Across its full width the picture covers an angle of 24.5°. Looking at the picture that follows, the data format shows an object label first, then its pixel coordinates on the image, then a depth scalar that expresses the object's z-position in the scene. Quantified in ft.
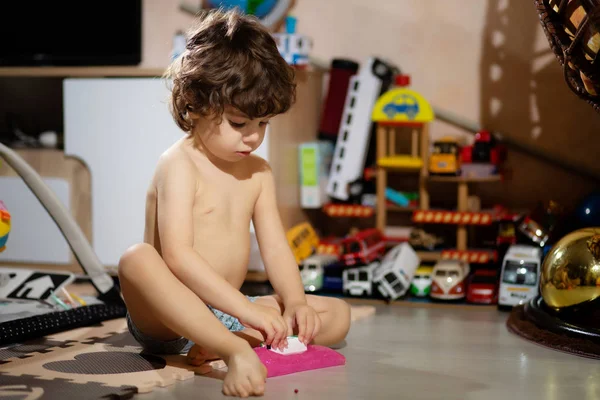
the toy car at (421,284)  8.02
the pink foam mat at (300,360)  6.33
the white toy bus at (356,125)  8.65
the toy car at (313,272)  8.12
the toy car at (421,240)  8.47
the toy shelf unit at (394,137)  8.37
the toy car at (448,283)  7.87
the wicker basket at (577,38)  6.57
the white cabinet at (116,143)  8.28
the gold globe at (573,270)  6.79
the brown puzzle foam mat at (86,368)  6.11
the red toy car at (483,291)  7.81
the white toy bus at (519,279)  7.67
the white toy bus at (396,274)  7.93
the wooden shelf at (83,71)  8.24
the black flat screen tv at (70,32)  9.11
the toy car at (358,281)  8.01
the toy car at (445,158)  8.33
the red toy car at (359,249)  8.12
